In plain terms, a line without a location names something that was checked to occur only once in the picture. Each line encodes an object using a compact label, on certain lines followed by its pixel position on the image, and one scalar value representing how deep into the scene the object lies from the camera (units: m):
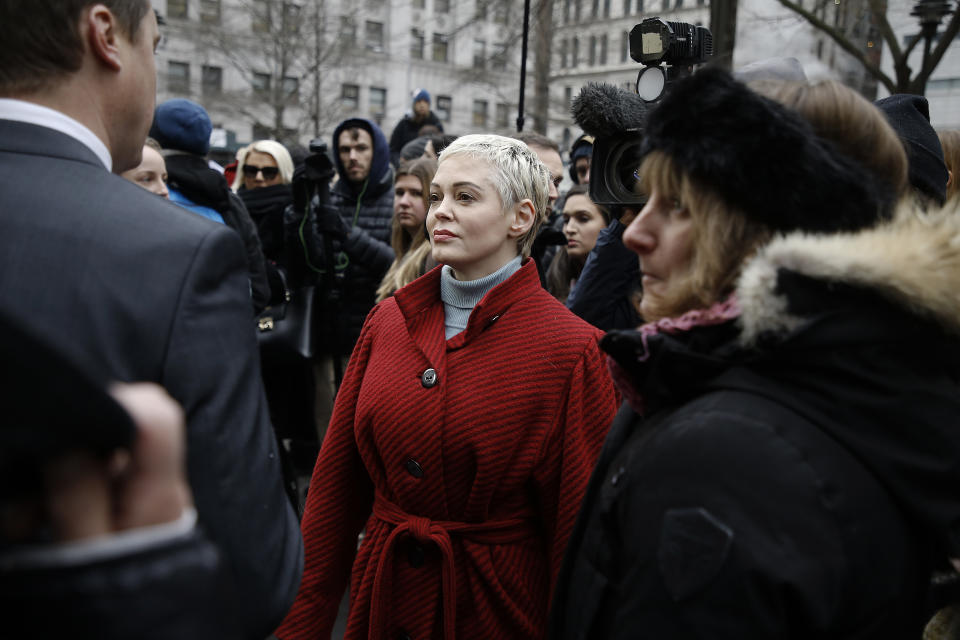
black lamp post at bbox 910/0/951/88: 9.04
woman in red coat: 2.11
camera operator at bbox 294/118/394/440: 4.94
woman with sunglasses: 5.47
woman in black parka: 1.09
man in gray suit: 1.27
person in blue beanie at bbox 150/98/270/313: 4.42
